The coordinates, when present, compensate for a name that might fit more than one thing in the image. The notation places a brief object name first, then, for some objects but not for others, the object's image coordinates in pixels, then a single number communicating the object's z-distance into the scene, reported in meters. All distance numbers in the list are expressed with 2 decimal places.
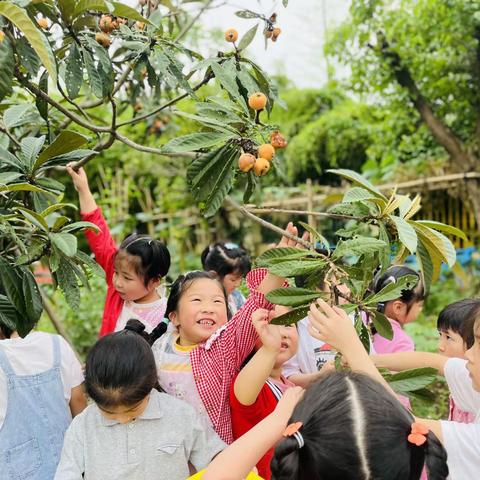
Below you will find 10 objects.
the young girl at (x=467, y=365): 1.38
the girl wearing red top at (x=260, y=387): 1.58
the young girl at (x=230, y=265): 2.71
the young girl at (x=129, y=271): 2.26
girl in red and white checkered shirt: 1.69
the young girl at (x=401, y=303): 2.47
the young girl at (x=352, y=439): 1.06
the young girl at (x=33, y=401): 1.80
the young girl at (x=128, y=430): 1.56
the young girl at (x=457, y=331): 1.94
